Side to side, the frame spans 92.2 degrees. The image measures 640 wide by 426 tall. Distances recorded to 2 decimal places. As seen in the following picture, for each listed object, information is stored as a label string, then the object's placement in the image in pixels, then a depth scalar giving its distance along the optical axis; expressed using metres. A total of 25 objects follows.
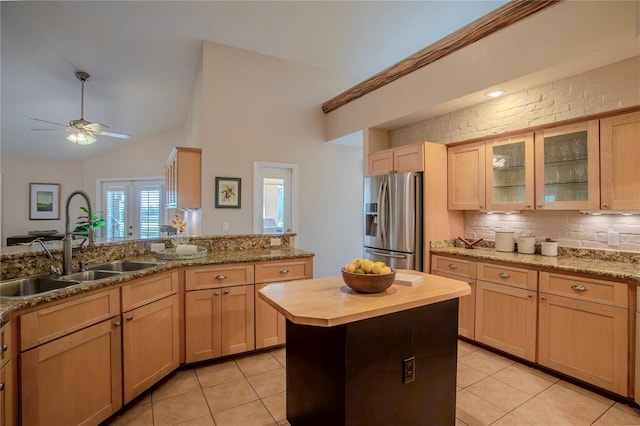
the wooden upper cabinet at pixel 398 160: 3.55
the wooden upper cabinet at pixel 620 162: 2.35
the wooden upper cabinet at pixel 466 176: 3.37
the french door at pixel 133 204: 6.82
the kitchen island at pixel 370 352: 1.41
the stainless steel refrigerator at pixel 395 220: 3.53
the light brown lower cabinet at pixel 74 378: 1.50
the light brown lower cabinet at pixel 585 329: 2.15
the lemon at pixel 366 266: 1.62
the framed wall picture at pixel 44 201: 6.41
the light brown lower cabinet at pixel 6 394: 1.34
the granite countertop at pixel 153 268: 1.46
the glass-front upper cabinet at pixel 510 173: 2.98
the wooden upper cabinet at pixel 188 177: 4.09
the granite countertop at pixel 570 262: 2.20
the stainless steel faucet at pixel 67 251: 2.09
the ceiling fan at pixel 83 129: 3.97
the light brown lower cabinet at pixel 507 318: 2.63
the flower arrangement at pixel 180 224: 2.94
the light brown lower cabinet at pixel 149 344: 2.04
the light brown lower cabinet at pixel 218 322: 2.59
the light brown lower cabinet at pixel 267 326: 2.86
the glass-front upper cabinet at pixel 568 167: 2.56
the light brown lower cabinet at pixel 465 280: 3.08
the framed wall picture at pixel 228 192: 4.27
